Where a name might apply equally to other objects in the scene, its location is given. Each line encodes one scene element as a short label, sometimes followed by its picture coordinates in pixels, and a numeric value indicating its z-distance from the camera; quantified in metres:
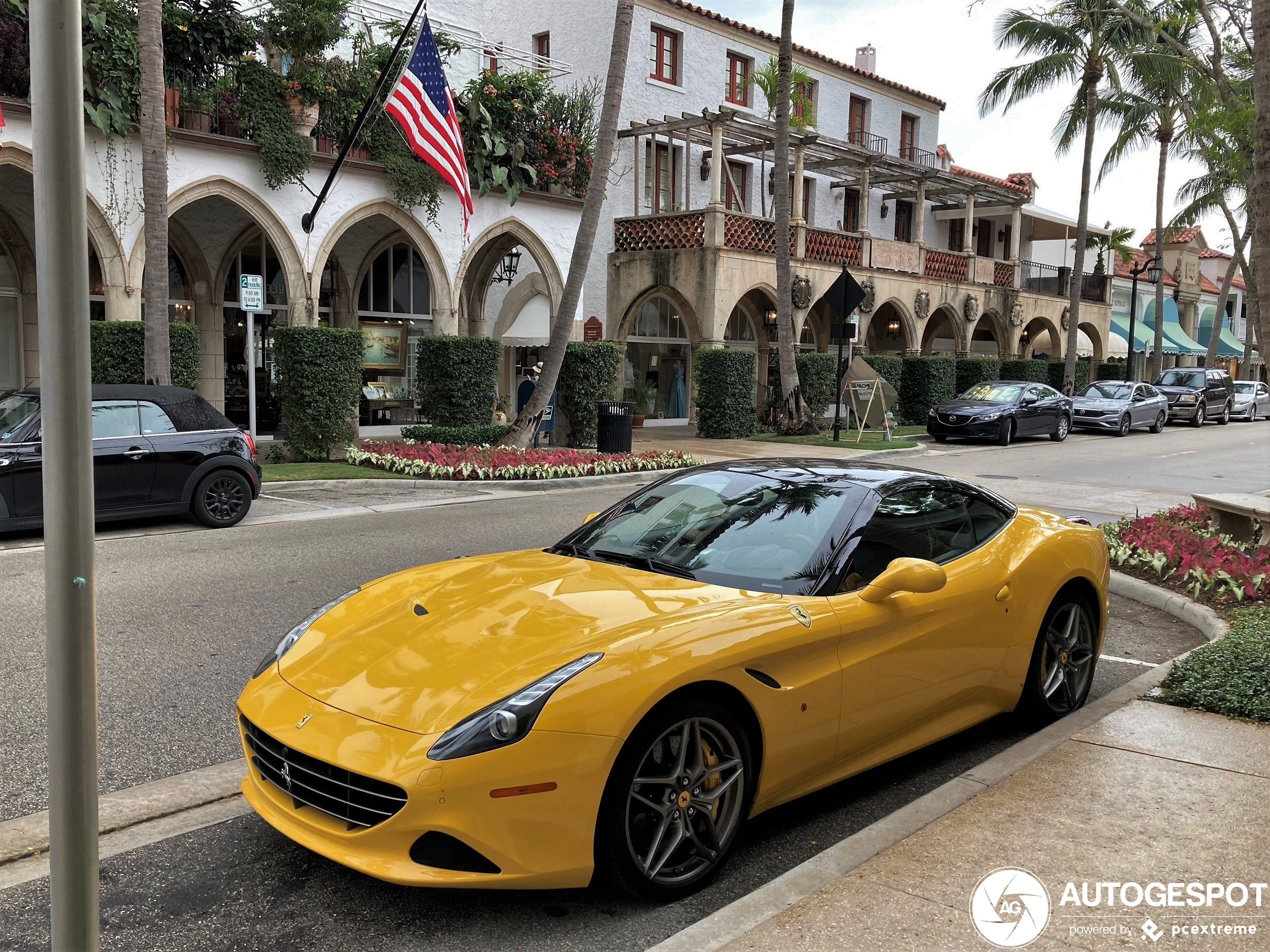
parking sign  14.36
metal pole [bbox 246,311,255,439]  14.59
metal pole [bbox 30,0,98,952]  2.14
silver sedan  30.64
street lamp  39.88
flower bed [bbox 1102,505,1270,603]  7.97
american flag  15.48
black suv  36.00
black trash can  19.30
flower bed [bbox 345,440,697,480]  16.02
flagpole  15.88
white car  39.97
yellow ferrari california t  3.20
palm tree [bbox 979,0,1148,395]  30.58
